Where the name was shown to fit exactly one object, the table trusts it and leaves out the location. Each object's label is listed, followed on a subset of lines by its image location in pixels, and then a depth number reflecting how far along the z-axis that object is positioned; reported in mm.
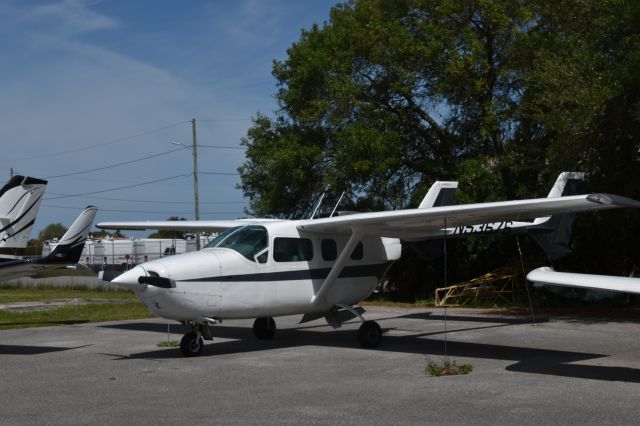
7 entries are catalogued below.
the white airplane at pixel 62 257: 14500
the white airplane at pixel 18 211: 16797
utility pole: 42684
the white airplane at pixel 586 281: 8560
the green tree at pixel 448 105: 18156
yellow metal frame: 23406
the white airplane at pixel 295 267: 11562
